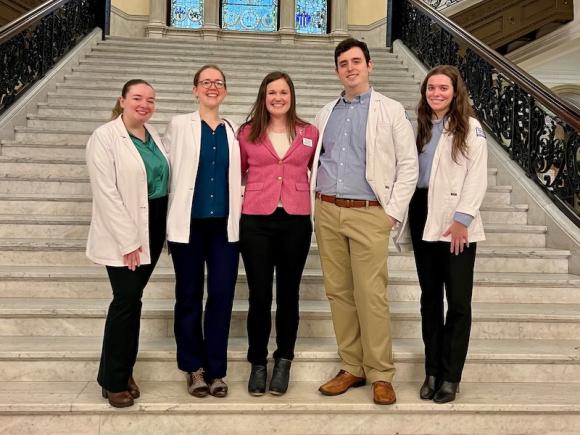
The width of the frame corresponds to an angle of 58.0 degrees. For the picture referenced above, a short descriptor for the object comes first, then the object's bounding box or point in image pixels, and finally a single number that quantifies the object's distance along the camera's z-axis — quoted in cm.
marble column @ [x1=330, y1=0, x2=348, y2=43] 1137
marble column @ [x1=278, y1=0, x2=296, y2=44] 1134
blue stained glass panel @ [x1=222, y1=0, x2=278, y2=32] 1168
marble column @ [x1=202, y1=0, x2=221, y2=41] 1120
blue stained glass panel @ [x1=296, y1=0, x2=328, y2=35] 1174
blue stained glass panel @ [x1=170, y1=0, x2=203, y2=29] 1155
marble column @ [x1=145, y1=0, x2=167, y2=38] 1106
